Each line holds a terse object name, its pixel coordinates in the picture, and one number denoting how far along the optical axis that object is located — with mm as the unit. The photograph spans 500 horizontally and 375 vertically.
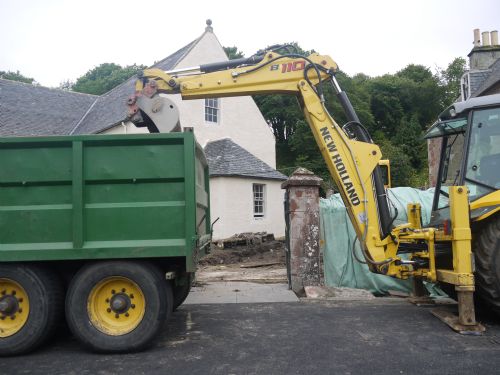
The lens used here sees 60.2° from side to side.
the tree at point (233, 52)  38803
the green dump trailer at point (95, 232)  4520
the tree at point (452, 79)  41719
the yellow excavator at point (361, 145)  5547
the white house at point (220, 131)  17344
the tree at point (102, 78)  40844
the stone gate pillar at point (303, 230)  7914
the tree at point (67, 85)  52562
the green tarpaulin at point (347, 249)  8047
